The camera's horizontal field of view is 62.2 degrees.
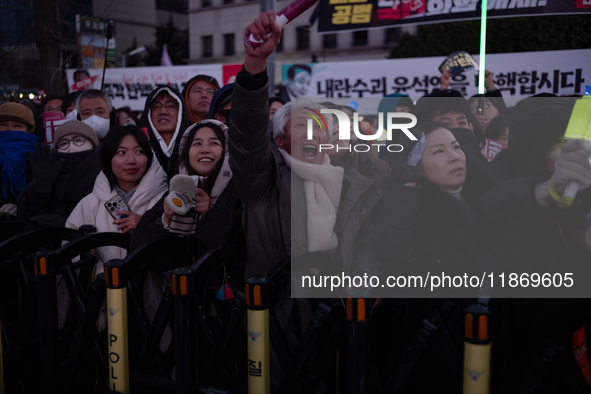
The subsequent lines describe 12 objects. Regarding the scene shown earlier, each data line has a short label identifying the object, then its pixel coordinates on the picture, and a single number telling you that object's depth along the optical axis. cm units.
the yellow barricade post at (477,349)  153
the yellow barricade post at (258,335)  188
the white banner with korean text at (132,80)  1029
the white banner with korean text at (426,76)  719
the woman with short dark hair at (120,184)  287
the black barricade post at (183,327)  198
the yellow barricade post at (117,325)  213
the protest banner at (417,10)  512
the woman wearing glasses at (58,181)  325
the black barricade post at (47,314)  228
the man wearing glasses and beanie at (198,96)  406
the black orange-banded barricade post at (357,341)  169
